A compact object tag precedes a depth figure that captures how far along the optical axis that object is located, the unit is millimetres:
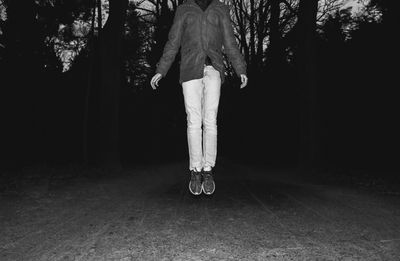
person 3842
